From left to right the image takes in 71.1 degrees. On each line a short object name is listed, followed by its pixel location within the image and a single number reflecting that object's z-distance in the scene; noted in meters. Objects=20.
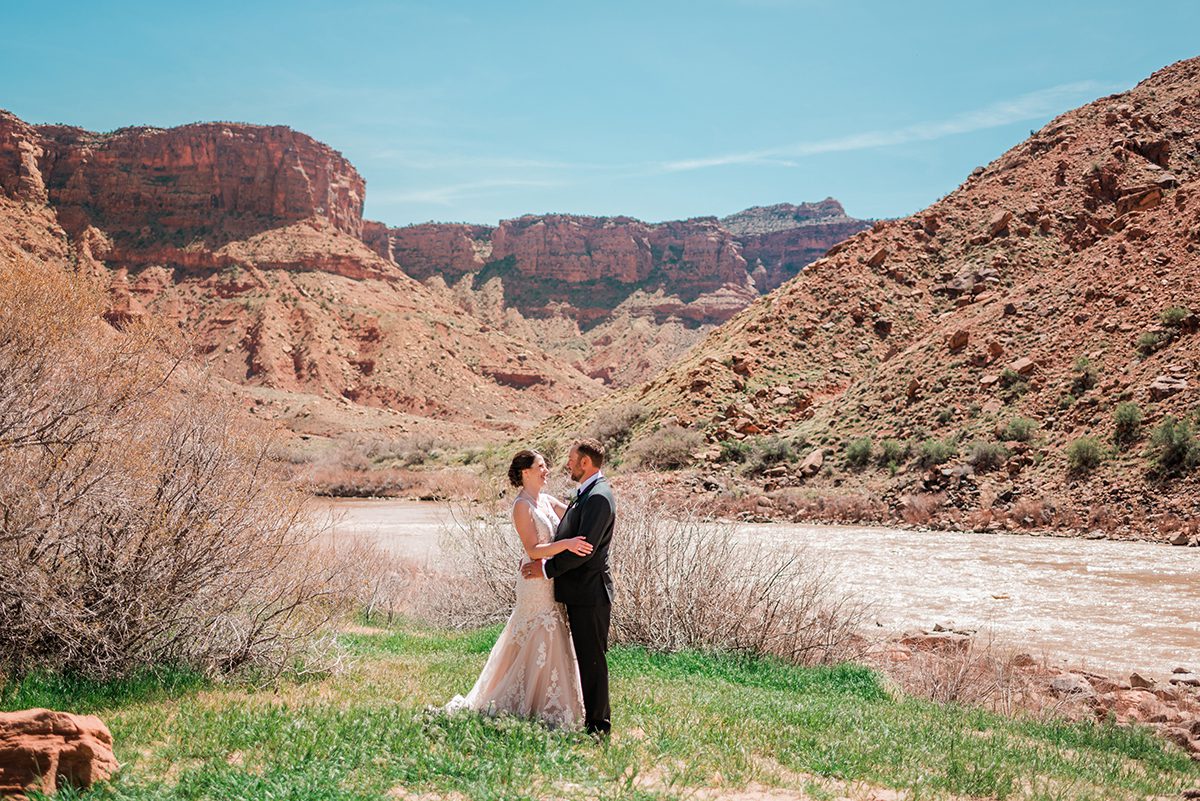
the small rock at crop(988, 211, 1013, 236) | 34.25
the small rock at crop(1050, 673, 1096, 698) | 8.60
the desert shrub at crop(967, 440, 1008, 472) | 21.72
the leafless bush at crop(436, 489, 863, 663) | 9.32
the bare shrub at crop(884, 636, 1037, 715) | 8.33
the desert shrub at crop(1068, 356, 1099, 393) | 22.22
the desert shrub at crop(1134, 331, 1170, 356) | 21.81
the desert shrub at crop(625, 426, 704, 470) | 27.67
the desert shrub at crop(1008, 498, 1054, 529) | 19.41
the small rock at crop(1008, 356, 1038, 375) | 23.98
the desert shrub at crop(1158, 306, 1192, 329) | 21.53
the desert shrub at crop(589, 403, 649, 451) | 31.39
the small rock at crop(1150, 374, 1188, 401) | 19.98
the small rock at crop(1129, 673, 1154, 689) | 8.91
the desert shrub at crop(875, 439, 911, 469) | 24.00
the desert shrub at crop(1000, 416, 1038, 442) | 21.95
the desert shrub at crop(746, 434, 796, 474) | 26.58
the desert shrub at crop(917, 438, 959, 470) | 22.75
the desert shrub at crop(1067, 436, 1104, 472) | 19.83
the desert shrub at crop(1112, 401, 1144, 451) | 19.77
